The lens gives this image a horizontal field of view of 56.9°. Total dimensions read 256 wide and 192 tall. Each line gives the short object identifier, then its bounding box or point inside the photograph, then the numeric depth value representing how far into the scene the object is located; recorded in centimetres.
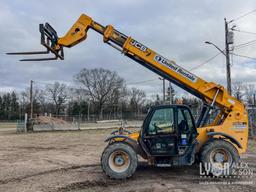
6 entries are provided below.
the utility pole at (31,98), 3105
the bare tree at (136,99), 8435
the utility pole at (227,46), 1661
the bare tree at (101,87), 7281
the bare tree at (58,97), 7807
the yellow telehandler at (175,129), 620
